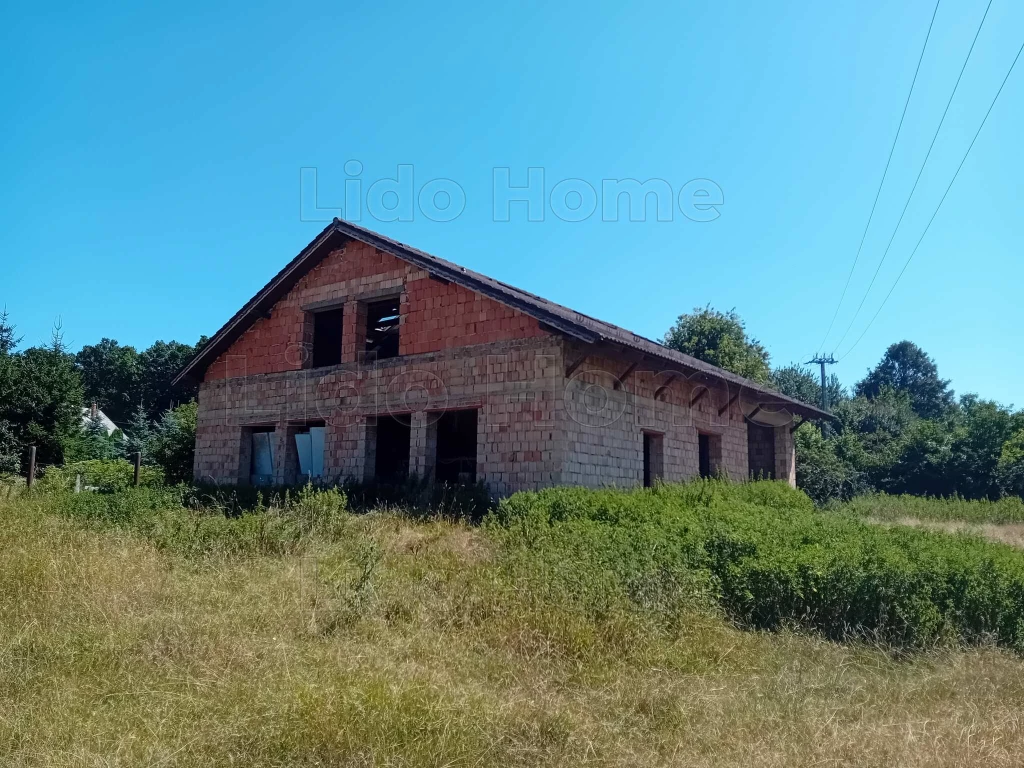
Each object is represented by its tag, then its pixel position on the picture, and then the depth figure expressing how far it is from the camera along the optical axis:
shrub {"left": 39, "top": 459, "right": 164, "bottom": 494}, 13.54
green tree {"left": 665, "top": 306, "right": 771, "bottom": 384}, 34.44
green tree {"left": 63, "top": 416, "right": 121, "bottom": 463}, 25.23
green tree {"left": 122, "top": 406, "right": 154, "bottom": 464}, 30.19
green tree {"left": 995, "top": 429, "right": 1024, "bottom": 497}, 27.03
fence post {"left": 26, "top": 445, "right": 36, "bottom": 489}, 15.45
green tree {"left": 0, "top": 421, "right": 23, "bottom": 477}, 21.98
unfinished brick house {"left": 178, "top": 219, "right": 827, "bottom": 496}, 12.51
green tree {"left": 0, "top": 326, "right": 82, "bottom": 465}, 23.17
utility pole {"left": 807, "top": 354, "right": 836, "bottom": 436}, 43.66
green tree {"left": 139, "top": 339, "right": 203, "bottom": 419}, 51.00
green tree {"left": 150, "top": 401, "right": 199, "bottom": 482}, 19.23
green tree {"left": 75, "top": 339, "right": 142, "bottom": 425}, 52.59
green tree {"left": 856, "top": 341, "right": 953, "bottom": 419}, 57.75
